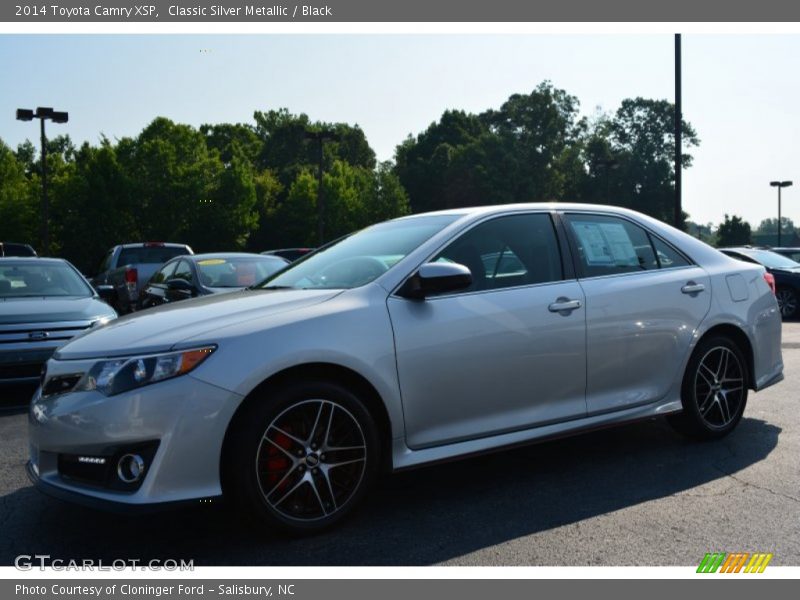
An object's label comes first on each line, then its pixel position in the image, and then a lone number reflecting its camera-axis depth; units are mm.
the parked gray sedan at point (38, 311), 7453
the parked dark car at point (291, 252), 29422
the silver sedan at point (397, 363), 3529
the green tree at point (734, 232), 54594
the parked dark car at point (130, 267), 15070
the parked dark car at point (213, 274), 9602
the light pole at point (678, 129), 18312
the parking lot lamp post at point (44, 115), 26375
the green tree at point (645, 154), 73750
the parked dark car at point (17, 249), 22722
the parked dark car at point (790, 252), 20547
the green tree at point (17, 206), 41969
